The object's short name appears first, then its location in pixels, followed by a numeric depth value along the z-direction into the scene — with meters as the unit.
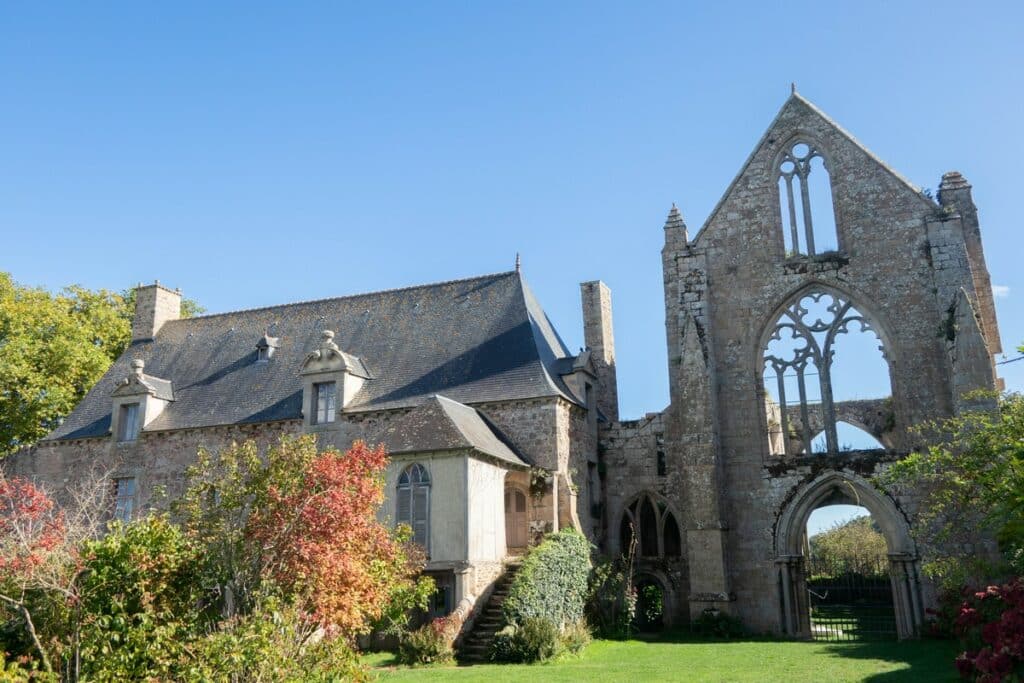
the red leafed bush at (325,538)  11.13
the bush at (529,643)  16.73
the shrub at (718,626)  19.92
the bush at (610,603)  20.25
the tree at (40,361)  29.17
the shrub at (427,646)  16.86
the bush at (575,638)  17.61
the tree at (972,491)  13.98
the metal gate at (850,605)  21.91
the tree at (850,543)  38.22
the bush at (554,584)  17.97
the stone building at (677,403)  19.89
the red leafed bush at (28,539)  11.03
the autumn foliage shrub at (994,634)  11.09
